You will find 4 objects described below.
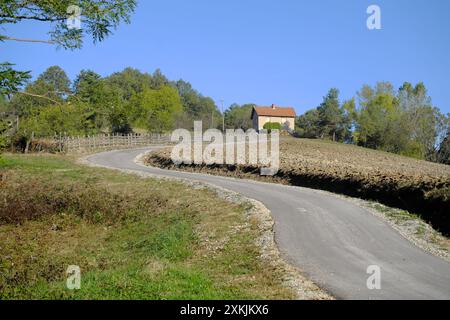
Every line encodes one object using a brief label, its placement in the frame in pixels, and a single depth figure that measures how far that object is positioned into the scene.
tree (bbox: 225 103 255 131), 118.38
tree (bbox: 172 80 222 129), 141.75
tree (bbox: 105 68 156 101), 120.10
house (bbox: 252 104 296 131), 108.25
